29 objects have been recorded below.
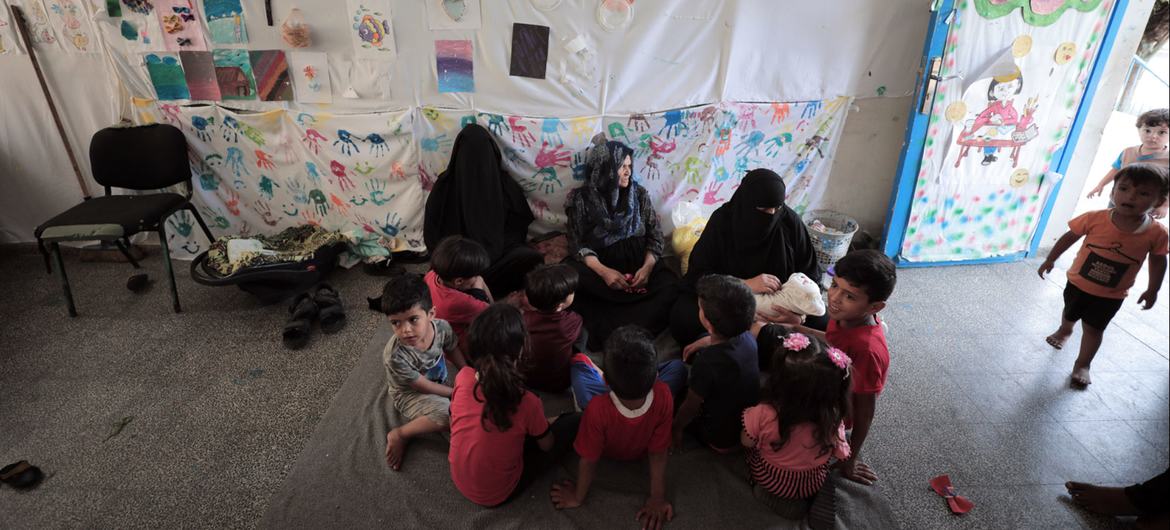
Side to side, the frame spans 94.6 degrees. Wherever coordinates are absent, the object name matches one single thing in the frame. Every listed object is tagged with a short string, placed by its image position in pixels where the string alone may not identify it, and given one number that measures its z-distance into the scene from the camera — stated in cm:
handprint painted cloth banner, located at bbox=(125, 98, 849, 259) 305
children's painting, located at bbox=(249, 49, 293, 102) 292
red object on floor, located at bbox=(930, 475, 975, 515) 177
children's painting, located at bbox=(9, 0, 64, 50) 290
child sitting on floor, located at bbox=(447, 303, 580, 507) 145
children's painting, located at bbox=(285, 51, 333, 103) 292
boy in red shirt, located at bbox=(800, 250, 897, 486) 166
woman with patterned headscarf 267
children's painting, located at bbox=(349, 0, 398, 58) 278
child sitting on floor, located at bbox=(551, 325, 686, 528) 147
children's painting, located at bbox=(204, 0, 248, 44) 282
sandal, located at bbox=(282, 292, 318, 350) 254
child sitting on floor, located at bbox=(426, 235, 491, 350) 220
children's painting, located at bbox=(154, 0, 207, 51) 284
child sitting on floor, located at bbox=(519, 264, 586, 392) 198
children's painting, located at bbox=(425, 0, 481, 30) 277
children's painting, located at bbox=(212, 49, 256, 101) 293
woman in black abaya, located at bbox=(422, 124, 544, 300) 291
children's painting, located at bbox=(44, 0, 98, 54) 287
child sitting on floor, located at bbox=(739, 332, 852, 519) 146
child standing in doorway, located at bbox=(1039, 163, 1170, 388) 207
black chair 269
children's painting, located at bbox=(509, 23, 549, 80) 283
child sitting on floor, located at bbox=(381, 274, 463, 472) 178
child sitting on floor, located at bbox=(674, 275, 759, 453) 170
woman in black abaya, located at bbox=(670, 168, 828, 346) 235
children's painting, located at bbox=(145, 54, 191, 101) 295
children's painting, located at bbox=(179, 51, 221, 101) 295
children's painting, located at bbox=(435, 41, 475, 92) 287
